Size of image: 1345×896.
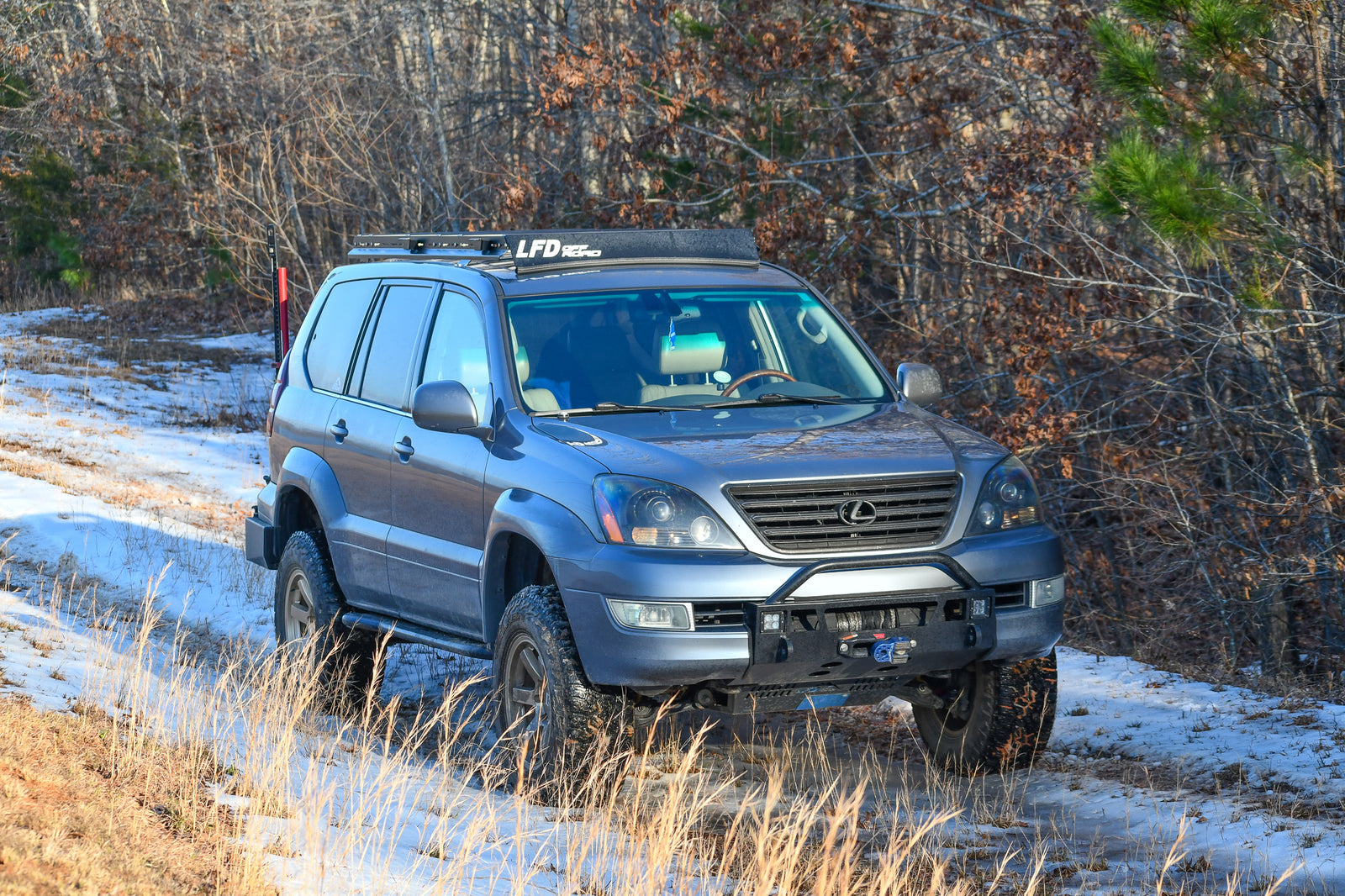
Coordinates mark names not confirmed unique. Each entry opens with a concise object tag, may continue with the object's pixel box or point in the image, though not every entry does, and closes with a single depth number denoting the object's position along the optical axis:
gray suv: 10.83
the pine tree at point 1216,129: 16.97
